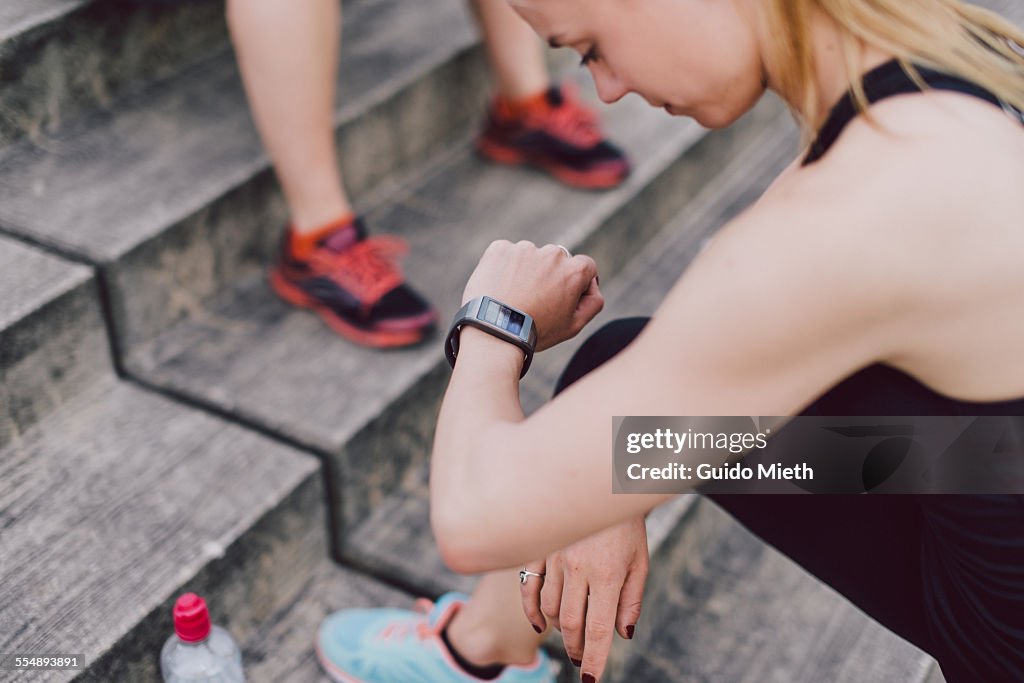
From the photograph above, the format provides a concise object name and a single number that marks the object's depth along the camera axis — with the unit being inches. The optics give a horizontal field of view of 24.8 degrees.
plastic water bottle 87.2
